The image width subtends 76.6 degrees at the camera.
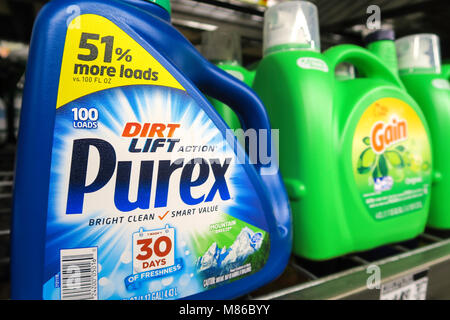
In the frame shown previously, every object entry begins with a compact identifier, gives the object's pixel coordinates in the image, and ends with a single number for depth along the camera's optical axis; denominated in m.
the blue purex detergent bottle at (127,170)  0.30
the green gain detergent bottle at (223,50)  0.64
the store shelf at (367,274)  0.41
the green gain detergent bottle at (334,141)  0.47
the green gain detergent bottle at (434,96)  0.62
